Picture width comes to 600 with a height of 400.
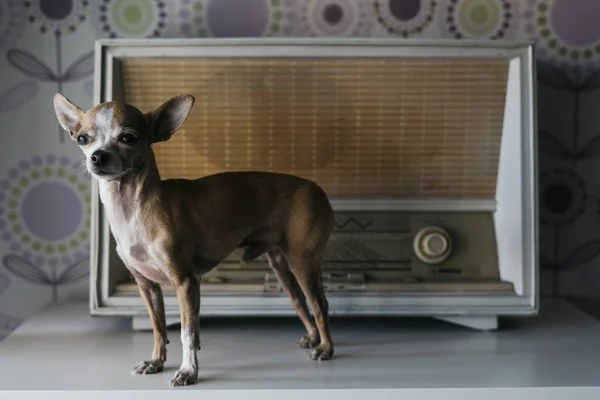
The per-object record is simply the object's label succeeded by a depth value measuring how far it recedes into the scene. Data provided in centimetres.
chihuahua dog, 70
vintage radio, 93
